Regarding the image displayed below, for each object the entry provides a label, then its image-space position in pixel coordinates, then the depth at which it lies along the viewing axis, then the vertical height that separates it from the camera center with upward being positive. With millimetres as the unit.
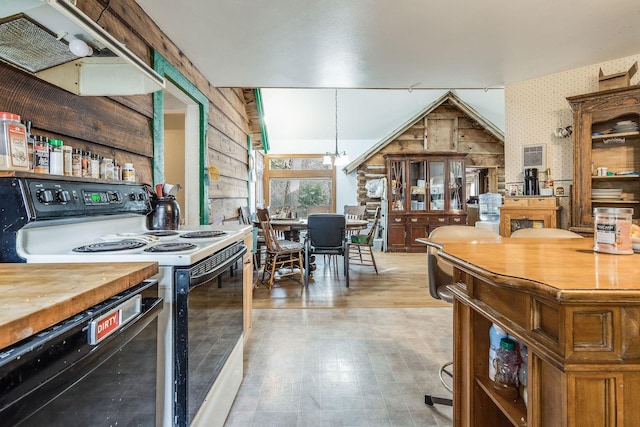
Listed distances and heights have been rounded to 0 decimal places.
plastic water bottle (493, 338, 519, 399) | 1048 -536
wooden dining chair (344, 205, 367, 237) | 6296 -21
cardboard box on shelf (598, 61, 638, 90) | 2902 +1196
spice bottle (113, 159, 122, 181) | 1622 +213
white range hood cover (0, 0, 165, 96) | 968 +602
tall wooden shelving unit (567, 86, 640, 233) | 2947 +508
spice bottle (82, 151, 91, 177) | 1392 +214
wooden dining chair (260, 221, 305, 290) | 3875 -497
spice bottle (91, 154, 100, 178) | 1460 +215
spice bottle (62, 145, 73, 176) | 1271 +213
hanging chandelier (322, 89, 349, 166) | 5504 +904
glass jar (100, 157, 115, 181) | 1541 +214
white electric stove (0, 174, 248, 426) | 1008 -151
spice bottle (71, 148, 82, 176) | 1321 +208
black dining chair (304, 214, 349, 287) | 3994 -328
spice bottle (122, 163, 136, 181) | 1721 +215
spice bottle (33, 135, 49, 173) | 1133 +214
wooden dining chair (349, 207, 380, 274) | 4581 -428
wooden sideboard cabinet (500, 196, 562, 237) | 3334 -47
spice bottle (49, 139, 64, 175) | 1203 +209
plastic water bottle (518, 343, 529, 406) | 1001 -526
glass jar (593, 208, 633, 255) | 1117 -80
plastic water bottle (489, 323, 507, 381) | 1076 -466
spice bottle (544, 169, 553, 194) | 3449 +300
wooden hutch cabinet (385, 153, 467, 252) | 6523 +273
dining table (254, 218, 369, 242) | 4305 -197
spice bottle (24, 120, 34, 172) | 1106 +239
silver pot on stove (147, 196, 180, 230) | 1822 -20
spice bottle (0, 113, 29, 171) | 982 +221
